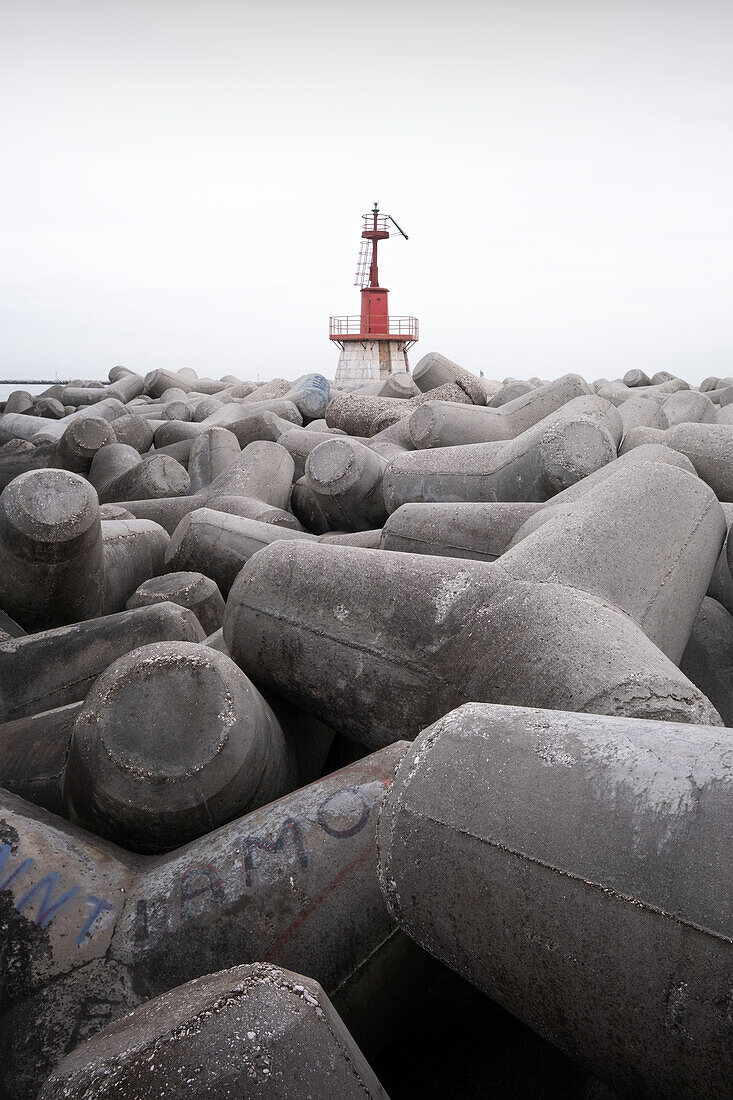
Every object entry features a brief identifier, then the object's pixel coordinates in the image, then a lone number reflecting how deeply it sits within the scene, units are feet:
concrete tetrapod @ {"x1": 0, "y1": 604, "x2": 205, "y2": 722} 8.00
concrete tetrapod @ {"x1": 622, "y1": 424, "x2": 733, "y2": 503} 11.38
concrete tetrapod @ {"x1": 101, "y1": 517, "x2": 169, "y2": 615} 11.00
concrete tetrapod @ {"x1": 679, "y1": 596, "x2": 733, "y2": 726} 7.39
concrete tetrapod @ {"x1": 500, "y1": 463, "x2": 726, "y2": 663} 6.41
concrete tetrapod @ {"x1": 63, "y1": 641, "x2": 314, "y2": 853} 5.53
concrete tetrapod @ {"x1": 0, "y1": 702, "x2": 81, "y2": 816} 6.45
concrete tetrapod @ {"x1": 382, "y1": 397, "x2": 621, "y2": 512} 10.34
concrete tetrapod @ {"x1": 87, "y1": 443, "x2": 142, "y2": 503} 16.10
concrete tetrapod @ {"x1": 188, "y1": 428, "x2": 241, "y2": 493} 15.60
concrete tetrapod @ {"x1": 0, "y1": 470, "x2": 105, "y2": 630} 9.34
